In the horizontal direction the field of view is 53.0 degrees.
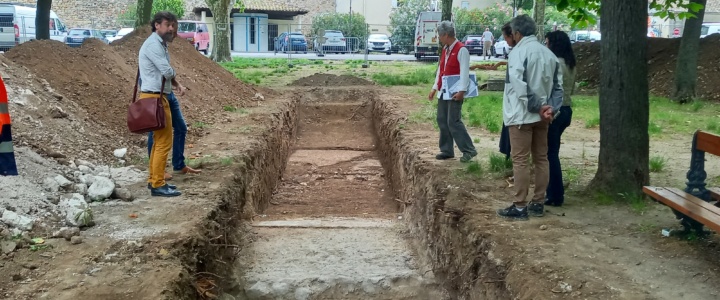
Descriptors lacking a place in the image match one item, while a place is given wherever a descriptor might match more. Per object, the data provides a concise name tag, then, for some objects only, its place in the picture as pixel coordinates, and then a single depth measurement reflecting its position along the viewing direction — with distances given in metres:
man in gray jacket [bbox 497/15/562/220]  6.00
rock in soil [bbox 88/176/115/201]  7.01
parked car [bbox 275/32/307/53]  40.31
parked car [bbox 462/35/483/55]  38.75
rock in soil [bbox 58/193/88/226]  6.06
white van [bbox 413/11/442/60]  34.53
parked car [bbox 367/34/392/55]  41.66
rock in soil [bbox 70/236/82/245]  5.61
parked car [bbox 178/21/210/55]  38.19
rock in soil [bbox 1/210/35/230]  5.64
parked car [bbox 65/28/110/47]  36.86
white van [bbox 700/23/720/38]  37.69
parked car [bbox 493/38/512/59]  38.67
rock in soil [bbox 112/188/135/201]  7.08
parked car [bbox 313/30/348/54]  37.81
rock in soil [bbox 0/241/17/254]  5.24
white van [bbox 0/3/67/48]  29.08
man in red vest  8.68
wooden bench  5.21
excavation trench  7.09
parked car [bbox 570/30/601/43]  39.22
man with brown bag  7.05
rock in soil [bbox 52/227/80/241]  5.71
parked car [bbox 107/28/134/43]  38.50
